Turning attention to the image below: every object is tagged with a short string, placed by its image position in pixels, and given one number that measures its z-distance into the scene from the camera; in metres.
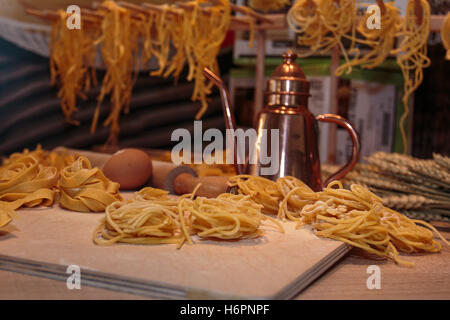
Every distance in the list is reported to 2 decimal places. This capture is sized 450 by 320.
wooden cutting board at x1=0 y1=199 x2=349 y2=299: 0.54
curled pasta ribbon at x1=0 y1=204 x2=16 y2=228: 0.68
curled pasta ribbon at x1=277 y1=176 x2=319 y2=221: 0.84
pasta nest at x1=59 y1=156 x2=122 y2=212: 0.85
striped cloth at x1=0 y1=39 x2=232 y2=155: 1.65
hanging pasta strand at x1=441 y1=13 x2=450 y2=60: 1.03
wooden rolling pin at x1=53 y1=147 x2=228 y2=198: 0.96
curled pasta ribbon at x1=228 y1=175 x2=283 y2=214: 0.88
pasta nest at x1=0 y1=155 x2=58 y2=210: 0.86
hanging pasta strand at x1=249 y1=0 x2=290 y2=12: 1.50
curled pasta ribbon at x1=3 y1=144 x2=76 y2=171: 1.21
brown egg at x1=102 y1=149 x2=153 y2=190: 1.03
